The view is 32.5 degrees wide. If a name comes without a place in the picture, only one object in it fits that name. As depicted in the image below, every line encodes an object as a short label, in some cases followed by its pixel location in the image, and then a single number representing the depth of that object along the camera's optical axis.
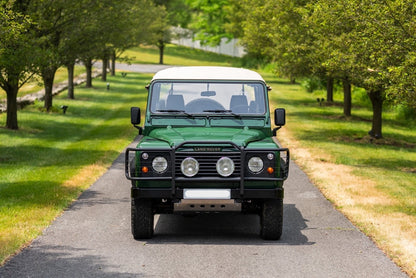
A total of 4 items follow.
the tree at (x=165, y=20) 61.12
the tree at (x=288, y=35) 23.73
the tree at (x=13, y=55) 16.14
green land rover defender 8.89
